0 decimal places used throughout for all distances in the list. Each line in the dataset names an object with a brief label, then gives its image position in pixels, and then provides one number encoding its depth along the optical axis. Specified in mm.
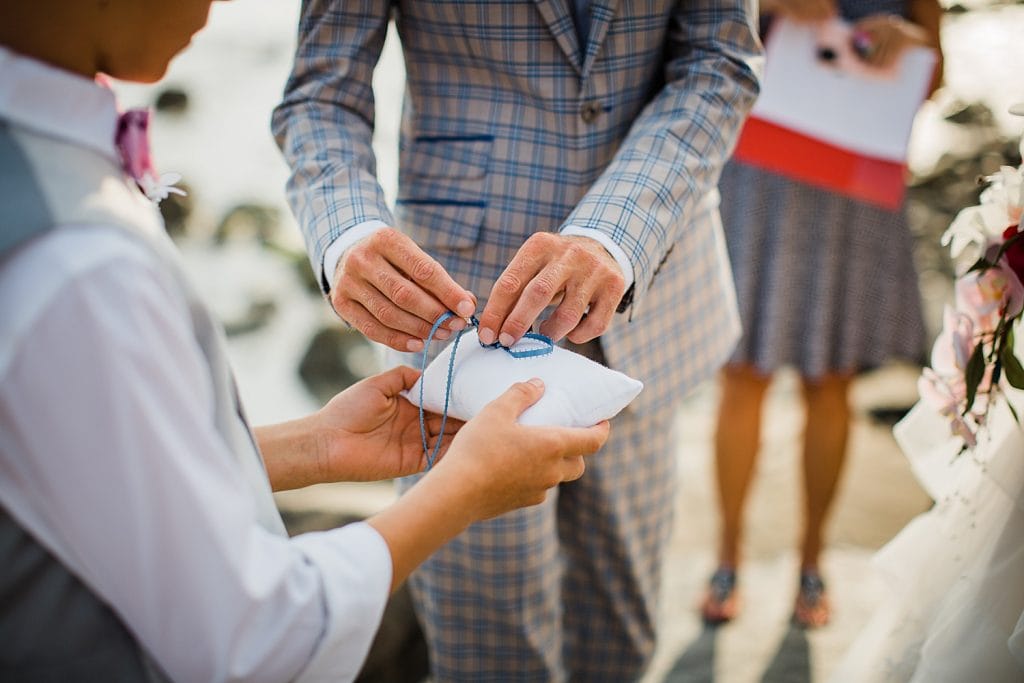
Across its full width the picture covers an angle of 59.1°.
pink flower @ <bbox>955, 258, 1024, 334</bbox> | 1361
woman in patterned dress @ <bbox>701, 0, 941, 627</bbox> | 2543
